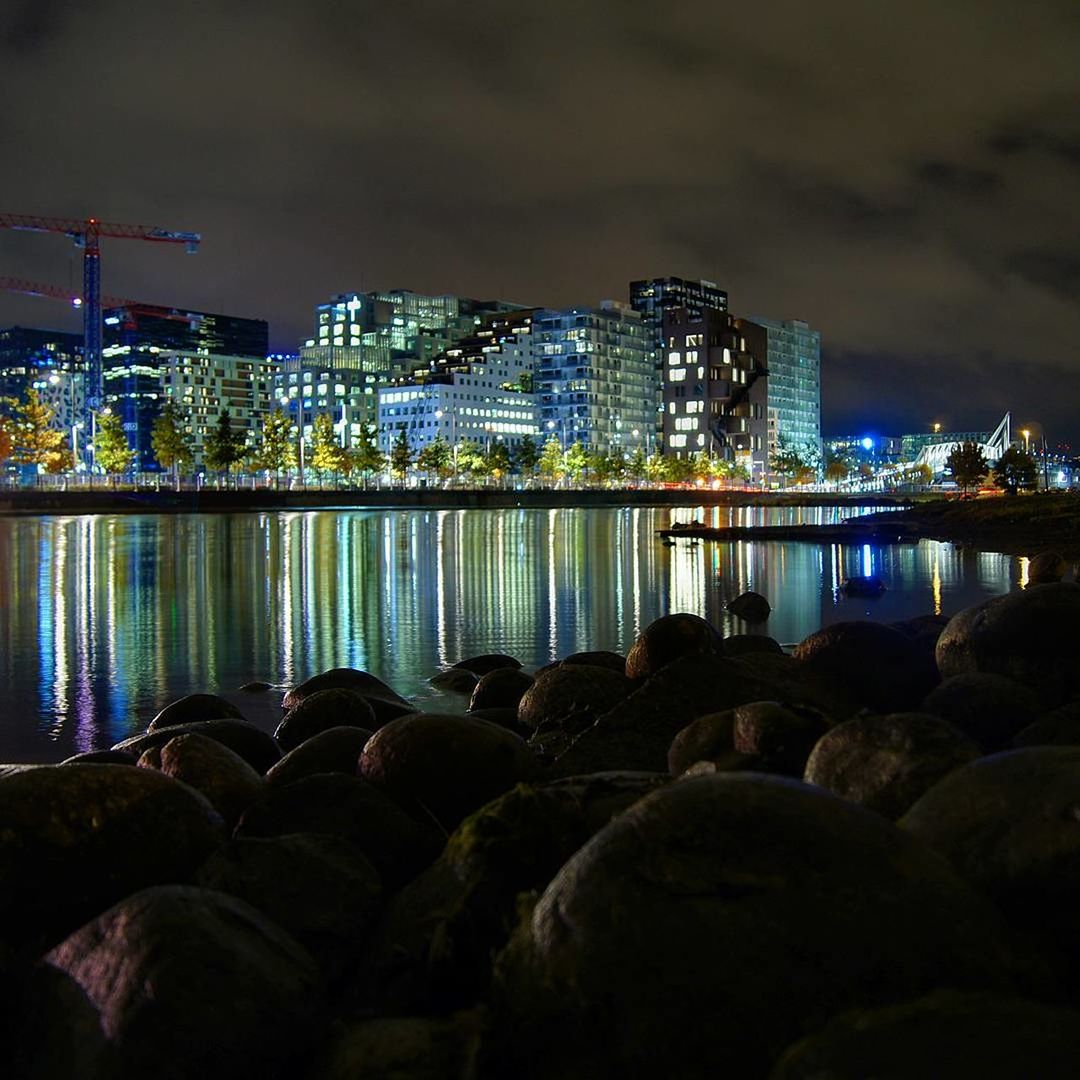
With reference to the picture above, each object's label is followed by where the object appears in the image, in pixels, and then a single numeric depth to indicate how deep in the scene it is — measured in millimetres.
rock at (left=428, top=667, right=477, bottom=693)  19000
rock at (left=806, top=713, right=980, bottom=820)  6000
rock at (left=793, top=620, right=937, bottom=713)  11062
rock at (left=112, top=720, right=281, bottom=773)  10289
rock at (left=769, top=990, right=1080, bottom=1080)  3148
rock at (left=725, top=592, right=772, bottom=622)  31553
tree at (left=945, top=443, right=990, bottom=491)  185125
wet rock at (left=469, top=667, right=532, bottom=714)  15430
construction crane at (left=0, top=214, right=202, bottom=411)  175375
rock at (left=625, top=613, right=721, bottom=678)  13500
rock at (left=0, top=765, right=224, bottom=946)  5480
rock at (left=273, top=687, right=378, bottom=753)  12273
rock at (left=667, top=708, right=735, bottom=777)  7891
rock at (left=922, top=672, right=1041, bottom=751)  8727
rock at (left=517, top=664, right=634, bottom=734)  12258
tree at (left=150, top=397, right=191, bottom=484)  173250
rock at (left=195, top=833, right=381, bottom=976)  5406
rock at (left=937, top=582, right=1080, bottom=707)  10391
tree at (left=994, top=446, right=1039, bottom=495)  191375
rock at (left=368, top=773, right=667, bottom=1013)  4617
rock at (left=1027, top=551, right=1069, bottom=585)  30594
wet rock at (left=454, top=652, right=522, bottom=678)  20297
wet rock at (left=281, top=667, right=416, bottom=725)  15570
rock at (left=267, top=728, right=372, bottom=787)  8727
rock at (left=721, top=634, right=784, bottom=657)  16703
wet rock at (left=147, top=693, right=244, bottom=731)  13383
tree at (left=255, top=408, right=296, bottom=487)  185125
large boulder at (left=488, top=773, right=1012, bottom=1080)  3676
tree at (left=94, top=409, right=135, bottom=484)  165375
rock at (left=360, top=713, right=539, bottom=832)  7484
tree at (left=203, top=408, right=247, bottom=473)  172625
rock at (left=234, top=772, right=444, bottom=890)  6637
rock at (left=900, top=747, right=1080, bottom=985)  4199
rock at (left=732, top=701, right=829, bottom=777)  7477
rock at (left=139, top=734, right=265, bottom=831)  7707
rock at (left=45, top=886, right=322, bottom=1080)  4055
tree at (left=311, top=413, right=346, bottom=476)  193250
